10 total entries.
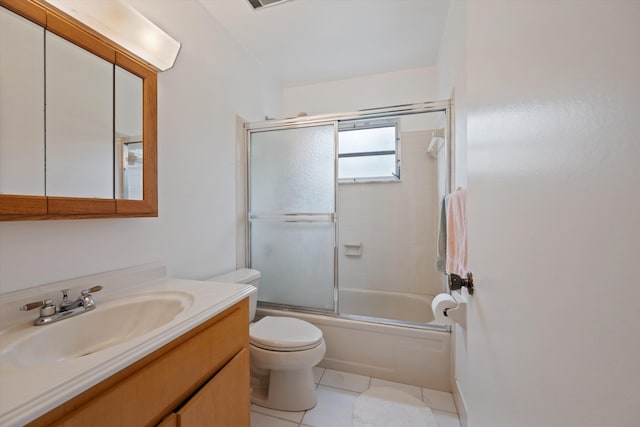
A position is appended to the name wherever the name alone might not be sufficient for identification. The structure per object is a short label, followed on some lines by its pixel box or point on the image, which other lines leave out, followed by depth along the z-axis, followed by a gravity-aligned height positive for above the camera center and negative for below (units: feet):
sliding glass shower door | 6.74 -0.02
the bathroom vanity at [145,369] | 1.67 -1.29
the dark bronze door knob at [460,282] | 2.81 -0.77
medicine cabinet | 2.63 +1.13
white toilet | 4.73 -2.74
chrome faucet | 2.70 -1.07
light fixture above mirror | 3.24 +2.71
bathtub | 5.57 -3.17
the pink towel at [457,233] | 3.99 -0.32
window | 8.48 +2.16
